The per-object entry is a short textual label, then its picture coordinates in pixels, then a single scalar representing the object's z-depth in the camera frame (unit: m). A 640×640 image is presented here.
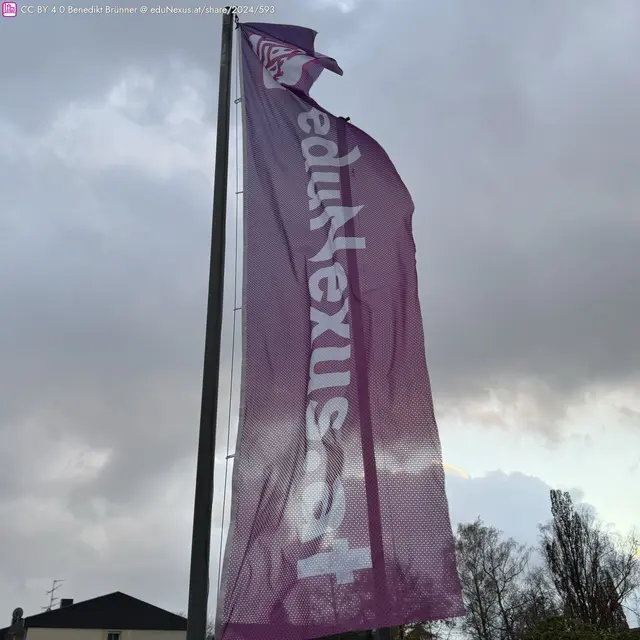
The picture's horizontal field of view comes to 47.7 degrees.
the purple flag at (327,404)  4.93
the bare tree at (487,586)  50.81
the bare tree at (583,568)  46.28
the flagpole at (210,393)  4.49
